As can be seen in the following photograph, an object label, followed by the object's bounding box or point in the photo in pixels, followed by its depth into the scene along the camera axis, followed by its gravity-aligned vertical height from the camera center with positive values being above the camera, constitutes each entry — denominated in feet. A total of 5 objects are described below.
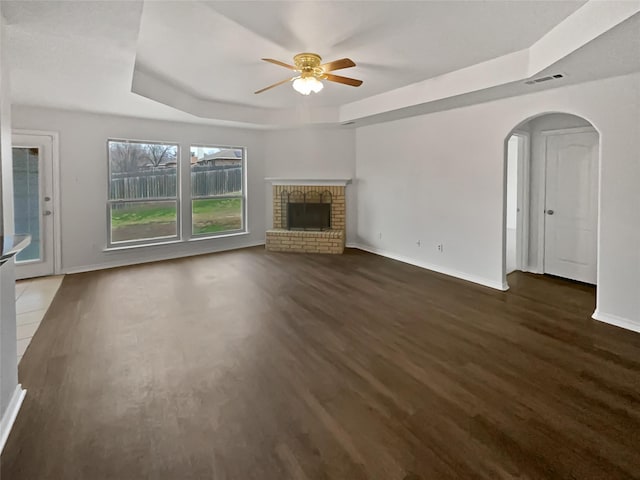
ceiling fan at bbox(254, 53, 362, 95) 11.90 +4.90
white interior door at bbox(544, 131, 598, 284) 15.76 +0.53
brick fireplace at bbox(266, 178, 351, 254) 23.03 -0.02
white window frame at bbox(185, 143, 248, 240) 22.41 +1.27
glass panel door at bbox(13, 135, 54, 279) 16.93 +0.84
